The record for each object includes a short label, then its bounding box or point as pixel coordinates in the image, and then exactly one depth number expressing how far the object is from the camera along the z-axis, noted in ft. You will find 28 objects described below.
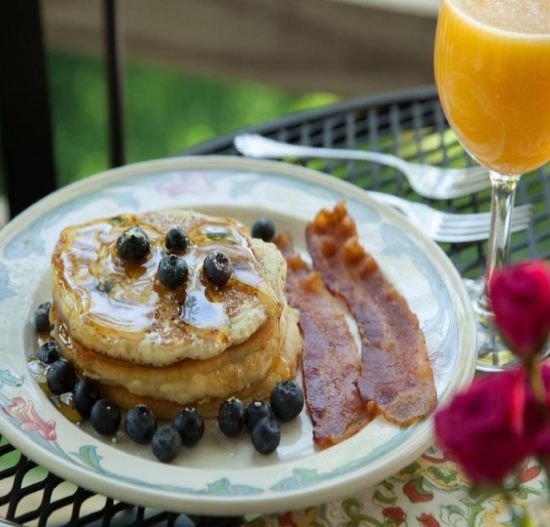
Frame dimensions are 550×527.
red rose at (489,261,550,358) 1.49
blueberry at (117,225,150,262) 2.39
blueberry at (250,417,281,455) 2.24
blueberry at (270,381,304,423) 2.31
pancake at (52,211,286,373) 2.27
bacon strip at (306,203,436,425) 2.31
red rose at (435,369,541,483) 1.47
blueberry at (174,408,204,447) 2.24
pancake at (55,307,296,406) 2.29
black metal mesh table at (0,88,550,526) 2.87
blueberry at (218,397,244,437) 2.27
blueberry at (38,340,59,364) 2.38
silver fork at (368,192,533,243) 2.83
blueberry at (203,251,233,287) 2.34
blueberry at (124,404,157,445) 2.25
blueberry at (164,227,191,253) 2.42
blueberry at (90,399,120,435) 2.27
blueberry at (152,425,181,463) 2.21
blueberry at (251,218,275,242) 2.74
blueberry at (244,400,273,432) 2.27
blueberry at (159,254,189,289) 2.32
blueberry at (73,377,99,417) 2.30
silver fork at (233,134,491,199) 2.95
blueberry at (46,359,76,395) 2.33
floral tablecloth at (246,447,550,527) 2.23
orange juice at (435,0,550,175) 2.34
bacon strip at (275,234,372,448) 2.31
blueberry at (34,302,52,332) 2.46
